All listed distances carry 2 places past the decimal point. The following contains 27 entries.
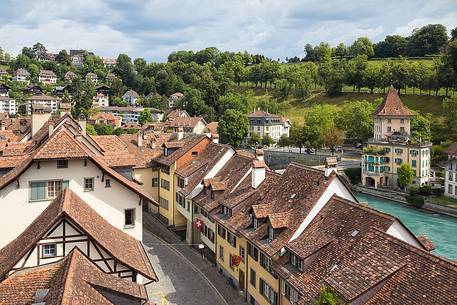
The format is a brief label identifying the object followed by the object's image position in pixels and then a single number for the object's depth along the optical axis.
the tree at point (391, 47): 187.15
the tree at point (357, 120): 102.12
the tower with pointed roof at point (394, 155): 75.50
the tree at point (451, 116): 90.81
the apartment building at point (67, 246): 16.23
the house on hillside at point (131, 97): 175.09
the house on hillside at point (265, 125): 117.88
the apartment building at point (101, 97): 170.00
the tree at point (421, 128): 90.07
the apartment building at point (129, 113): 149.12
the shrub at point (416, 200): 66.62
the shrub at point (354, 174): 83.41
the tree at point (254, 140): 110.31
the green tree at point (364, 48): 193.88
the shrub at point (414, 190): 69.56
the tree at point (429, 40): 171.38
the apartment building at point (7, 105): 157.12
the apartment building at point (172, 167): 44.70
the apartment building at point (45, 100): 158.38
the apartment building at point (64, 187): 21.88
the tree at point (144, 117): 135.75
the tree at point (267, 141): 112.23
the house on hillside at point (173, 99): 161.73
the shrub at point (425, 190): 68.81
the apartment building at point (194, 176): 39.66
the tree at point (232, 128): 99.19
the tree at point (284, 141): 107.46
